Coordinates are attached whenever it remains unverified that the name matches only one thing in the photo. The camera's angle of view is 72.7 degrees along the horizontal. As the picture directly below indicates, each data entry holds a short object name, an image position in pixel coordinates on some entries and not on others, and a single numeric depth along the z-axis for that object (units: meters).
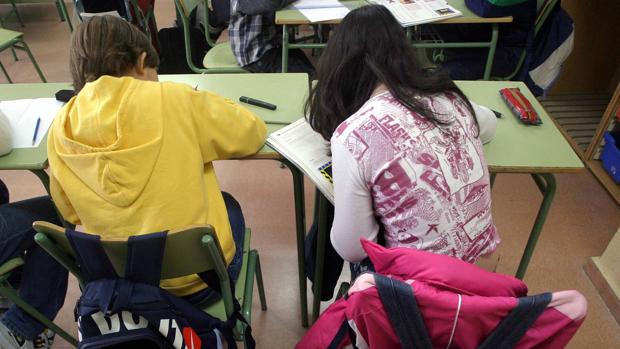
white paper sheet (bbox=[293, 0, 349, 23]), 2.06
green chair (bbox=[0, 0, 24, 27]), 4.17
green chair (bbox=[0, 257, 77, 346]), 1.15
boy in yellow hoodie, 0.86
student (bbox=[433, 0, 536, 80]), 2.03
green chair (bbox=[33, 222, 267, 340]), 0.79
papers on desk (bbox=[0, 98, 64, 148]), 1.24
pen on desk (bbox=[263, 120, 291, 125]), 1.30
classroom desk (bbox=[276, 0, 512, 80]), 2.04
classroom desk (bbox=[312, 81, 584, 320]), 1.13
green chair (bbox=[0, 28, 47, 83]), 2.34
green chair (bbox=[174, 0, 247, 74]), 2.25
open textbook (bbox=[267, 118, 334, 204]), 1.07
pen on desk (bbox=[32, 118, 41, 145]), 1.23
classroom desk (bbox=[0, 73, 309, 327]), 1.21
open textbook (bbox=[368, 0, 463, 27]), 2.01
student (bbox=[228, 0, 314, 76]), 2.07
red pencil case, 1.29
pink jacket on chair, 0.60
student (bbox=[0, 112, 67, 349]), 1.17
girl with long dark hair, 0.87
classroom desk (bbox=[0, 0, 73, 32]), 3.22
